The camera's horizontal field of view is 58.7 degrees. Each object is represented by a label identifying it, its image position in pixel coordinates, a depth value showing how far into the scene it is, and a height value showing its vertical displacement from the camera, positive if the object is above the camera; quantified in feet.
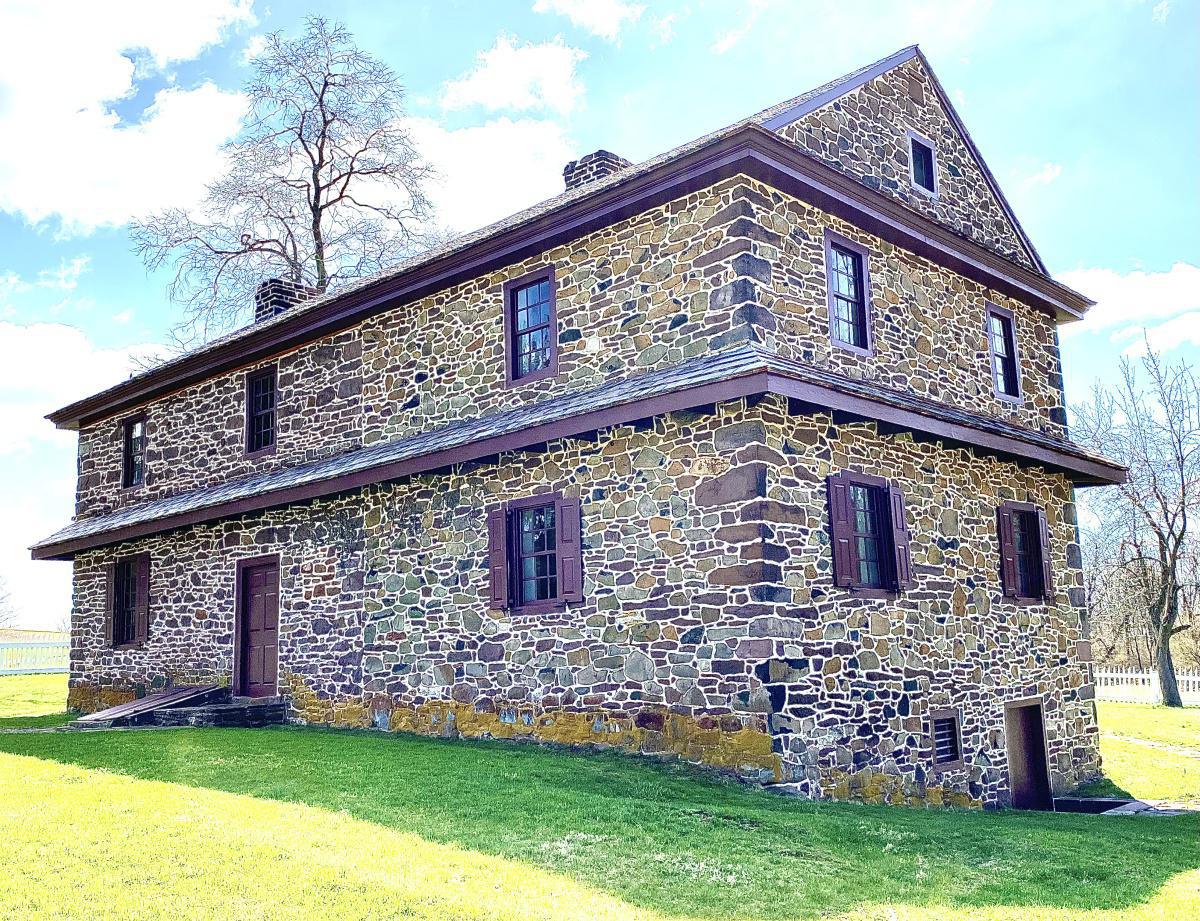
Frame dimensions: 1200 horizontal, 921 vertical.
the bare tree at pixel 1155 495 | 87.10 +9.82
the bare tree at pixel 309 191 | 95.30 +40.16
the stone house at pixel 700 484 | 35.29 +5.75
